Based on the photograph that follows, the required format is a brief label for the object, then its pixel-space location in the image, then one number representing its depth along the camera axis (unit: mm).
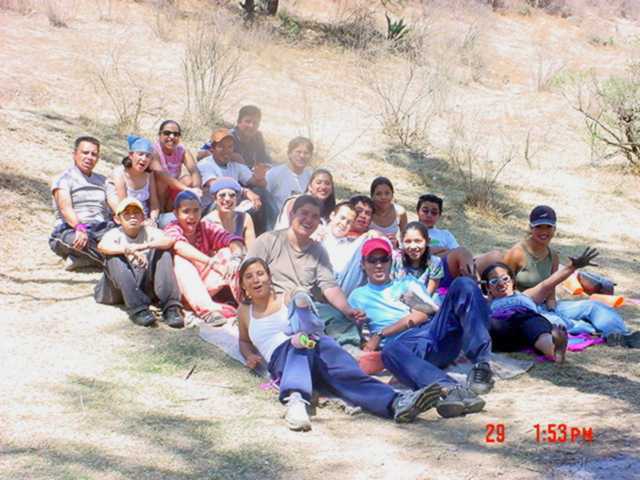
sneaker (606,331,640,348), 5266
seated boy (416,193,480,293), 5488
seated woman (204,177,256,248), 5727
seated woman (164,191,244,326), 5414
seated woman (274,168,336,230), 5859
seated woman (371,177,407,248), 6016
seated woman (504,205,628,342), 5336
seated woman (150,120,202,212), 6258
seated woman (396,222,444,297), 5141
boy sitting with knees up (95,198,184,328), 5266
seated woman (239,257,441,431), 3992
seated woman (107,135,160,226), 5953
